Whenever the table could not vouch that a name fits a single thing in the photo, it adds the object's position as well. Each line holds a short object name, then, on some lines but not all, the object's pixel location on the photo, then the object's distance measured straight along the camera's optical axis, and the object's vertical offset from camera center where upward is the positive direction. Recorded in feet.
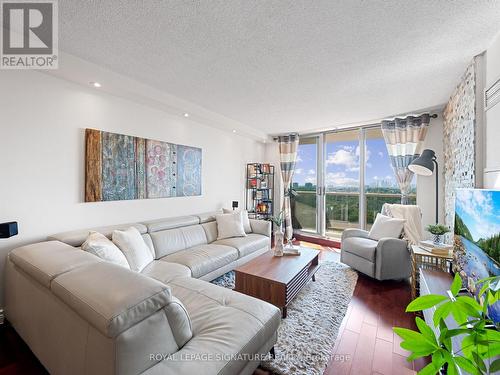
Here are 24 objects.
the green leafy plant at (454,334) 1.86 -1.35
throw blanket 10.60 -1.65
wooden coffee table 6.98 -3.03
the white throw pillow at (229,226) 11.28 -2.04
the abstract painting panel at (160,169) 9.91 +0.85
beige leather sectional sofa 3.10 -2.42
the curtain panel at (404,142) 11.83 +2.48
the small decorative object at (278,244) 9.27 -2.44
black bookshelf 16.51 -0.27
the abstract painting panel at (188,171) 11.32 +0.85
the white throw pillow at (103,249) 6.09 -1.74
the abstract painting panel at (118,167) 8.41 +0.79
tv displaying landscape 3.95 -1.05
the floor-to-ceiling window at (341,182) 13.84 +0.34
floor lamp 9.23 +0.97
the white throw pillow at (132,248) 7.07 -2.00
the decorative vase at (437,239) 8.13 -1.95
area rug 5.22 -4.13
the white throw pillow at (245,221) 12.52 -1.97
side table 7.20 -2.56
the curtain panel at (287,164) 16.72 +1.73
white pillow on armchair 10.27 -1.98
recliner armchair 9.13 -3.07
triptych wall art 8.11 +0.81
